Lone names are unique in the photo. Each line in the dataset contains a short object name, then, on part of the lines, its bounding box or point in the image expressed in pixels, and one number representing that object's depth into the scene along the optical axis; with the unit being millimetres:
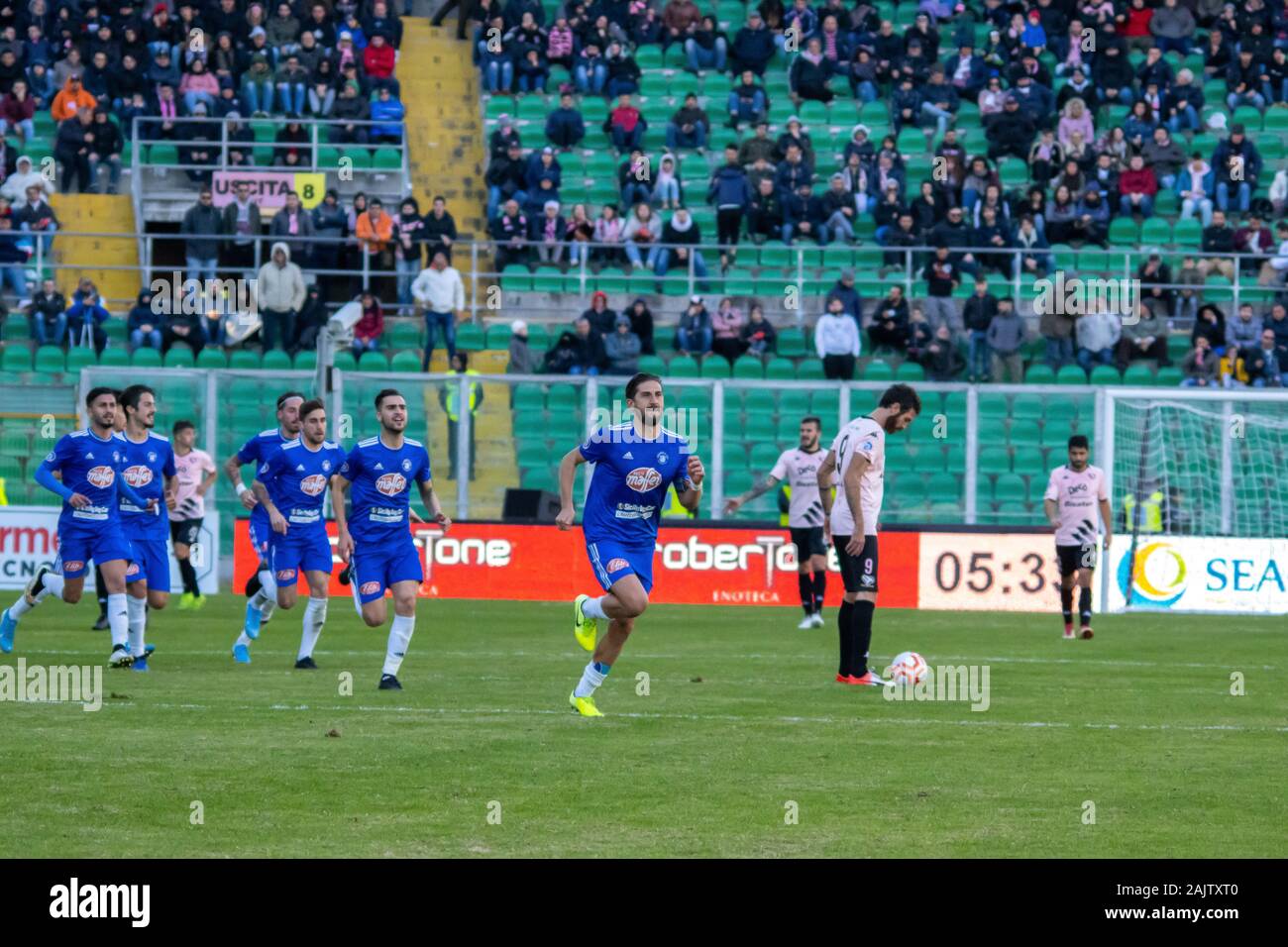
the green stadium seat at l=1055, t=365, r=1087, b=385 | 32125
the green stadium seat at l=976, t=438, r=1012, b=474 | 29000
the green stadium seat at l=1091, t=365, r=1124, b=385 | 32219
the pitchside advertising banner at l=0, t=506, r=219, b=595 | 27875
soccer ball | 15977
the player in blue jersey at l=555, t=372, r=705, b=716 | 13742
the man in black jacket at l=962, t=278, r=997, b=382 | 31281
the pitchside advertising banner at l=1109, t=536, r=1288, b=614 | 27906
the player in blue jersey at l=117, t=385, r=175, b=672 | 17297
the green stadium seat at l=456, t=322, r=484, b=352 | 33188
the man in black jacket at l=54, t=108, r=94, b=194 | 35281
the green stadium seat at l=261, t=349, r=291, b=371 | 32344
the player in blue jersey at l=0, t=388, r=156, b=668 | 17266
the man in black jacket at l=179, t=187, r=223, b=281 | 32750
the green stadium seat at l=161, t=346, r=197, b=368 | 32219
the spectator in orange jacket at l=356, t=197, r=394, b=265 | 33062
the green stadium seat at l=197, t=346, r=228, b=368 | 32469
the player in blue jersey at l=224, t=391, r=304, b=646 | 18297
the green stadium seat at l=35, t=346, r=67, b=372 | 32000
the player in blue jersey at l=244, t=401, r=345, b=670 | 17969
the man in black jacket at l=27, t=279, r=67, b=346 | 32000
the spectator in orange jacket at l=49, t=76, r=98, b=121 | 36031
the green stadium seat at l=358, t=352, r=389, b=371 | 32250
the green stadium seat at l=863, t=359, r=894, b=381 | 31906
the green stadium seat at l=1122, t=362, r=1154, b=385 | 32344
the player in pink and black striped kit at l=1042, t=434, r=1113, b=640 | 23516
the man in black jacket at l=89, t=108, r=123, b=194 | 35500
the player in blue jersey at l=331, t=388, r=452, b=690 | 16219
